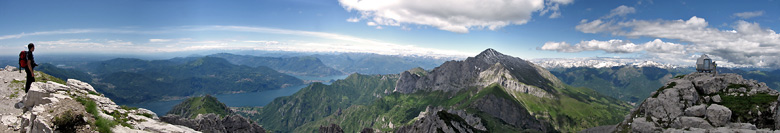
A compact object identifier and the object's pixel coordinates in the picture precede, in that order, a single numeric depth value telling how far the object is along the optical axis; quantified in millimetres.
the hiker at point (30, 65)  22141
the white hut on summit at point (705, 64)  70438
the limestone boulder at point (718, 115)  51719
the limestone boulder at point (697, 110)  55031
